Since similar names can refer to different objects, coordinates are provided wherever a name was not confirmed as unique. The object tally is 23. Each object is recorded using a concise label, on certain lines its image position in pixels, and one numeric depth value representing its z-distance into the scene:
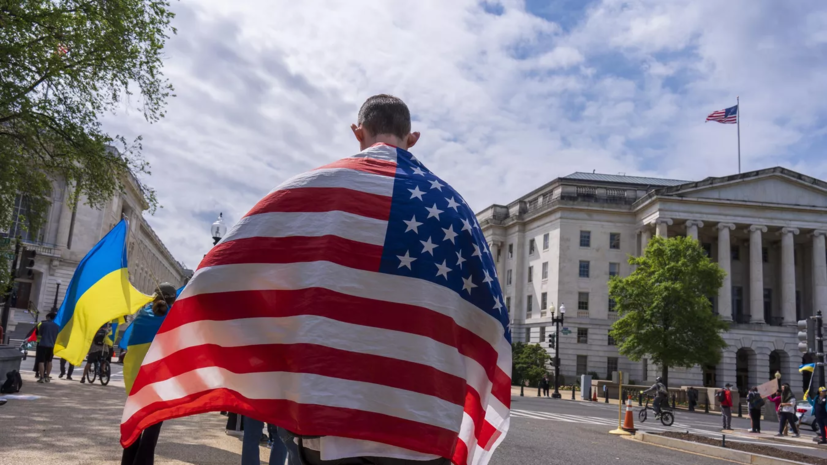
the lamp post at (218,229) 15.99
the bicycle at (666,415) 25.89
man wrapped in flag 2.35
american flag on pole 55.72
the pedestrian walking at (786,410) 23.16
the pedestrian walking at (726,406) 25.58
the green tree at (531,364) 58.48
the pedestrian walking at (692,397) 39.90
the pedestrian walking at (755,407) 25.00
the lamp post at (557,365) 45.09
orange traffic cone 19.11
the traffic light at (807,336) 22.44
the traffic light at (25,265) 20.80
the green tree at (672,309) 45.81
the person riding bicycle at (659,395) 26.19
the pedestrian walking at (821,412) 20.91
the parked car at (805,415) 27.97
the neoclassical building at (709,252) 60.62
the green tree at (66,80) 17.41
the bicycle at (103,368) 21.78
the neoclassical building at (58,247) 58.50
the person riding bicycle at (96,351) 21.52
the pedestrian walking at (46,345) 19.66
